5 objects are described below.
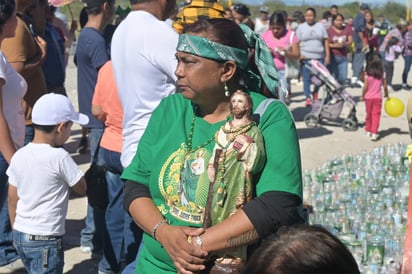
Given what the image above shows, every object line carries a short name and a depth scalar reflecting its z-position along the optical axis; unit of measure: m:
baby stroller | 11.35
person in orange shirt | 4.73
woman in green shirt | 2.62
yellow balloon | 11.96
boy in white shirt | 4.11
